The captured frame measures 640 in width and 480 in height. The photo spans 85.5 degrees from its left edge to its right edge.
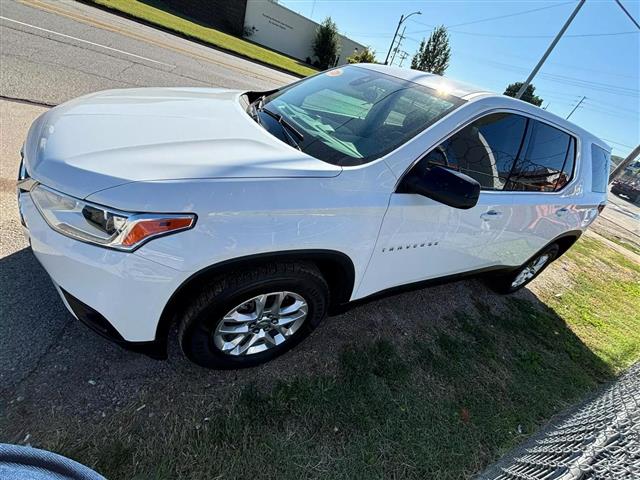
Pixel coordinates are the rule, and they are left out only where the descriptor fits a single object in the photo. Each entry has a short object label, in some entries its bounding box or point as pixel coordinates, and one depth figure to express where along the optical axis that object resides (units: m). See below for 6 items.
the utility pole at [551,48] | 12.62
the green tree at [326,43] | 36.16
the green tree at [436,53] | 50.31
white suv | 1.46
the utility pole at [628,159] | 14.94
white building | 32.69
